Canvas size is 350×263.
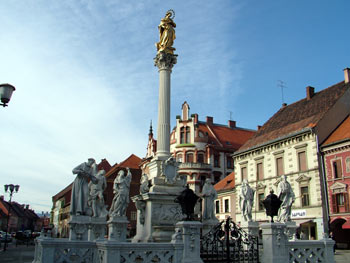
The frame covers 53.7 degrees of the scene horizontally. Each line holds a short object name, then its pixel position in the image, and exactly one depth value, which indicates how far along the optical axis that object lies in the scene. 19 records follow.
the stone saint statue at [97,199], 15.91
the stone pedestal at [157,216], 14.74
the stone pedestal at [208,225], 15.86
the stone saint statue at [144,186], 16.03
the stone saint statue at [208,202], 16.31
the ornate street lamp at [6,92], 9.55
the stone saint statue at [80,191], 13.37
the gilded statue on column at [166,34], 18.67
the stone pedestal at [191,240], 9.68
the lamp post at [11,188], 27.77
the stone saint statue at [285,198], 15.18
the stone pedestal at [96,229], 15.09
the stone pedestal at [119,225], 14.64
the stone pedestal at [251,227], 15.00
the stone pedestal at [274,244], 10.46
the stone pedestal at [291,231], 14.59
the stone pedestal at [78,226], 13.44
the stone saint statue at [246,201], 16.27
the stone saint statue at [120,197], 15.13
